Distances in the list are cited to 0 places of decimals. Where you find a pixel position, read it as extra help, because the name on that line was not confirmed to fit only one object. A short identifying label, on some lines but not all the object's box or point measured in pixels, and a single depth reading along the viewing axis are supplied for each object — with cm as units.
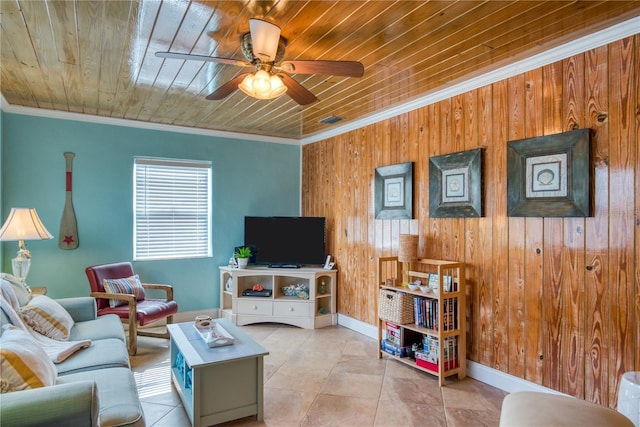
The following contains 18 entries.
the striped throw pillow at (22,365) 151
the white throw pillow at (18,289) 265
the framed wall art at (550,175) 232
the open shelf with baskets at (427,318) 296
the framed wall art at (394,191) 364
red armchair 348
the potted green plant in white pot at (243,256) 461
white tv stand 448
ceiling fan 195
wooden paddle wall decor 396
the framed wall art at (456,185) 300
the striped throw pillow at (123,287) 367
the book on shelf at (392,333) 337
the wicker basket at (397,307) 325
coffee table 223
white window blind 441
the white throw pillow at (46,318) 249
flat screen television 469
